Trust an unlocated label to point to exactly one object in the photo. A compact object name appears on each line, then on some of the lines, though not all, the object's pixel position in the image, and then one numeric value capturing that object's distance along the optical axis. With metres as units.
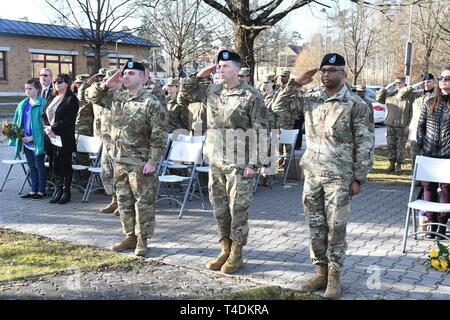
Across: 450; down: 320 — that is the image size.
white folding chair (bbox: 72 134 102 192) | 8.77
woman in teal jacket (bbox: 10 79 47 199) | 8.73
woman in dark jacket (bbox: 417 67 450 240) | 6.46
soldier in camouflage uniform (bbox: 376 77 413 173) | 11.61
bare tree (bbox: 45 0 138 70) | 20.27
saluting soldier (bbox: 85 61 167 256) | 5.74
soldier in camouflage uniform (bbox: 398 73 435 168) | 9.11
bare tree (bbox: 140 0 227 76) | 23.84
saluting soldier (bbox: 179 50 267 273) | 5.23
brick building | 32.72
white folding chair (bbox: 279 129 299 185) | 10.56
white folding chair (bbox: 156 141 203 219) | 7.76
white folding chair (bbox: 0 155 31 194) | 9.28
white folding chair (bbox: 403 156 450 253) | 6.00
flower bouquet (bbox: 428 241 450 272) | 5.37
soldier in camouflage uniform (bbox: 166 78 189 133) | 9.80
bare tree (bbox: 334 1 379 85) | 26.61
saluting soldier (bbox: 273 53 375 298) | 4.51
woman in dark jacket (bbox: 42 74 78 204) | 8.48
